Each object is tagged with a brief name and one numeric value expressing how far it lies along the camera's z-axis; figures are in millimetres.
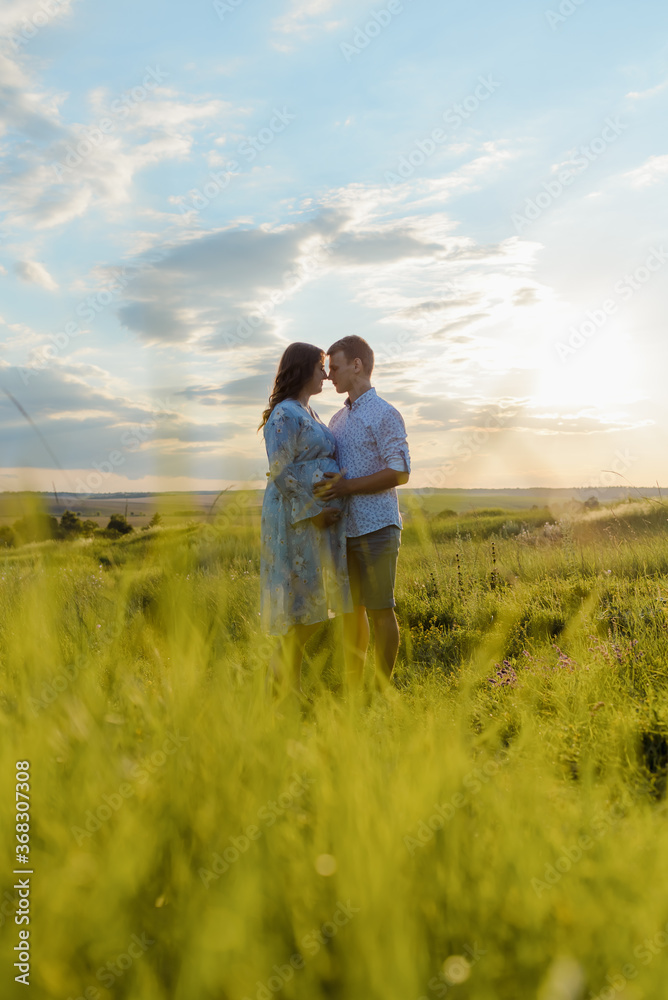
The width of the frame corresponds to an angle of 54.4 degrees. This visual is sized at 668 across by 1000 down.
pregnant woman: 4055
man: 4219
